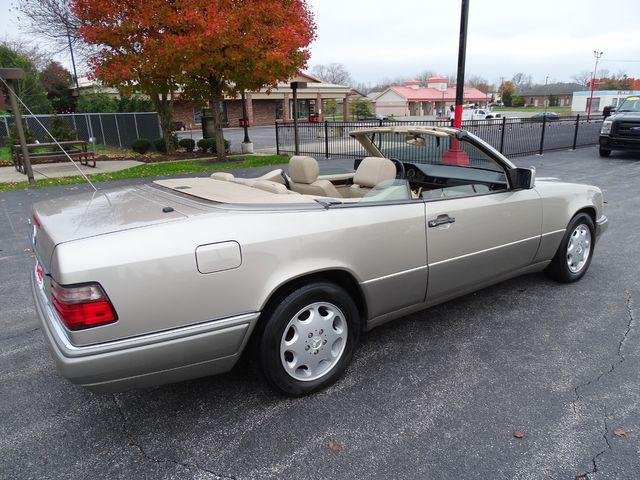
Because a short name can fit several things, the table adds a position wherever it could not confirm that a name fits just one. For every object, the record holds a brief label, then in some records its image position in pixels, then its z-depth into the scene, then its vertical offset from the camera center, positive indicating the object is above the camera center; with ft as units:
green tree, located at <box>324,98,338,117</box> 160.42 -2.89
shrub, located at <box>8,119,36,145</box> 56.52 -3.33
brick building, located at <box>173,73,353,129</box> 140.77 -1.77
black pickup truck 44.75 -4.05
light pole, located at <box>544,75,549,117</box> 331.98 -3.96
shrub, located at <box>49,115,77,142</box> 58.85 -2.85
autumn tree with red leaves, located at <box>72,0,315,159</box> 39.99 +5.46
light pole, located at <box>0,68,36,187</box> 32.63 -0.83
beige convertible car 7.13 -2.87
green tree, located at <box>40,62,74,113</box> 120.37 +5.47
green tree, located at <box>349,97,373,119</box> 179.11 -4.19
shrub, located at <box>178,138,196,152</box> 64.13 -5.40
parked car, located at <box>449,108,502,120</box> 168.25 -7.63
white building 246.45 -5.22
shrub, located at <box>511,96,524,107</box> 309.22 -6.68
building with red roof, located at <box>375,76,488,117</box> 249.75 -3.27
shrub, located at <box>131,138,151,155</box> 61.31 -5.18
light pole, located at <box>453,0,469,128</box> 36.68 +2.87
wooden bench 45.65 -4.86
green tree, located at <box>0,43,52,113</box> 90.22 +4.62
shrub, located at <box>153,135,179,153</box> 62.28 -5.15
